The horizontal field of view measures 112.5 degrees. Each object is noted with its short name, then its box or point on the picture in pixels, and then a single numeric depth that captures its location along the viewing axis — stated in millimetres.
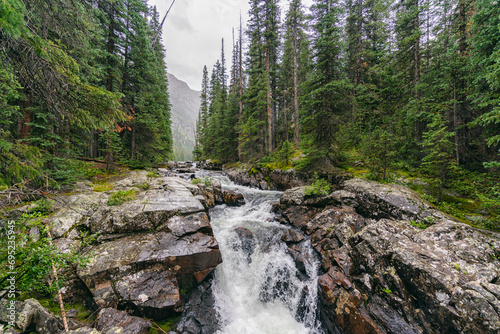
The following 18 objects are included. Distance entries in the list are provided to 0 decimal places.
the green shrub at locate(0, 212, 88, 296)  3061
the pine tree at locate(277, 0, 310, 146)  20938
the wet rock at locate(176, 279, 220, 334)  5480
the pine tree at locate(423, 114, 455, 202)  7171
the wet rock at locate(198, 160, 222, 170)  29602
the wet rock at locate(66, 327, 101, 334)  3809
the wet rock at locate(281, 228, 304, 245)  8438
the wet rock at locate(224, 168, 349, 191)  12203
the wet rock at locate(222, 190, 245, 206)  13820
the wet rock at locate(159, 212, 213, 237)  6988
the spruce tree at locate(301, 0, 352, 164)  11922
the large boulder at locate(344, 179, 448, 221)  6897
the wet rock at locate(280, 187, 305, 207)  11125
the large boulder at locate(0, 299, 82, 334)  3145
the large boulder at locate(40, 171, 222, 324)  5219
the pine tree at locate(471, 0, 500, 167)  6516
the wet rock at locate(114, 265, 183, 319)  5172
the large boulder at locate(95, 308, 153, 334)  4410
